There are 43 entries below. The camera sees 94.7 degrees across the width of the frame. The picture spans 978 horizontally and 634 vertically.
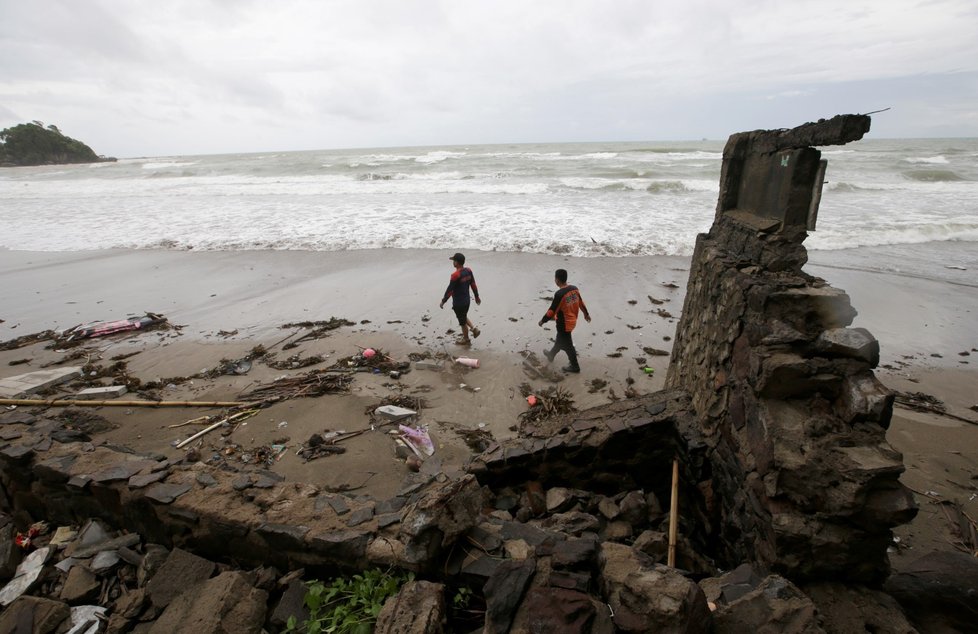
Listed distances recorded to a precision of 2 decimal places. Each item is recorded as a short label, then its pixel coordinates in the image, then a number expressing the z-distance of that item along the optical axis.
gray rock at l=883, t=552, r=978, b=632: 2.47
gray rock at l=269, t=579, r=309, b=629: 2.66
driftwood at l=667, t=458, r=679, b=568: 3.22
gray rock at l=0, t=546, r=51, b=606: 3.14
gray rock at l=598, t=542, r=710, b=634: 2.01
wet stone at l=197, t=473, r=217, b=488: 3.62
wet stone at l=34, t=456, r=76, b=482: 3.75
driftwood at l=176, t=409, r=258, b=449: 5.22
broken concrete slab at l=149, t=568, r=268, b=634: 2.59
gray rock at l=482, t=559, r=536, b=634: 2.23
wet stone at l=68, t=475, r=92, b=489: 3.63
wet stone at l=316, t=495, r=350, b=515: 3.30
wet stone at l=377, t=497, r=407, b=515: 3.26
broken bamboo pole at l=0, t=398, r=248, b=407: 5.76
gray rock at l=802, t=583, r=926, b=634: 2.34
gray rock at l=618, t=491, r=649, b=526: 3.71
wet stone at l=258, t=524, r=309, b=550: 3.03
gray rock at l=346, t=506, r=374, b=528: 3.14
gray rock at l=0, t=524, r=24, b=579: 3.34
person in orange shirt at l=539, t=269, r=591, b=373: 6.45
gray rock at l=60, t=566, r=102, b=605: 3.03
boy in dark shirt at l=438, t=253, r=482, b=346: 7.28
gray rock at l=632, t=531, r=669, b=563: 3.19
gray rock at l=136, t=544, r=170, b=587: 3.10
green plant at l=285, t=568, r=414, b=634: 2.49
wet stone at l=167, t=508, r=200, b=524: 3.31
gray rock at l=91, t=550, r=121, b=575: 3.21
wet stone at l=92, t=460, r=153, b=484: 3.61
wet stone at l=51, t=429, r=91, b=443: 4.44
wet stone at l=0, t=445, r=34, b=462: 3.93
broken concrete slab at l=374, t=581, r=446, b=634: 2.25
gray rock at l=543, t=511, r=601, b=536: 3.46
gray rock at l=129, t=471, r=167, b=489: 3.53
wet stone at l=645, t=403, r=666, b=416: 4.44
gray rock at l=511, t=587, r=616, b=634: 2.10
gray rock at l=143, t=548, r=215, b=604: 2.90
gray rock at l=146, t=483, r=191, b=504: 3.40
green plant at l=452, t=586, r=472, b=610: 2.60
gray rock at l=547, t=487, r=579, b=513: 3.85
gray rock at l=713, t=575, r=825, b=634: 2.12
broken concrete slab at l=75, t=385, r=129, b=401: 6.07
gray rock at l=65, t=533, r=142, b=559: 3.34
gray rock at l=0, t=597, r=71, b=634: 2.81
